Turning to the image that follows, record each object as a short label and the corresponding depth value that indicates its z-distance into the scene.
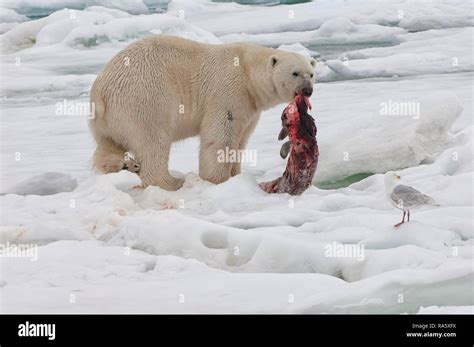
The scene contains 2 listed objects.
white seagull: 9.64
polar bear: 12.27
